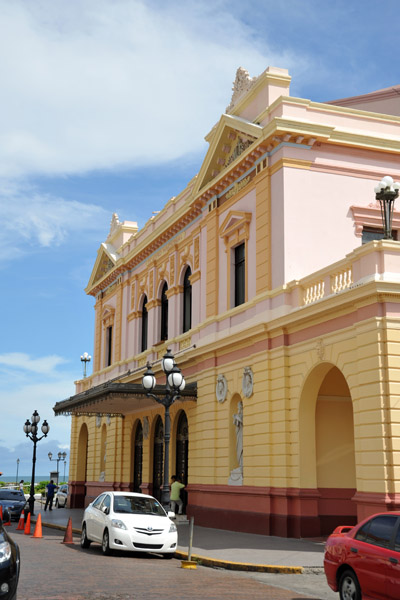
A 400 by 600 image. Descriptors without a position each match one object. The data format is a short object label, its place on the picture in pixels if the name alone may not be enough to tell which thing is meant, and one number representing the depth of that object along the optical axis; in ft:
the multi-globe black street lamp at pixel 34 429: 102.42
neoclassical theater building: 54.60
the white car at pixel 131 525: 51.83
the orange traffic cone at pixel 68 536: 63.52
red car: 28.96
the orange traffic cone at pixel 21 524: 80.18
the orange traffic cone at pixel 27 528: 74.95
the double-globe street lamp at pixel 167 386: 62.13
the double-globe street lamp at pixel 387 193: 58.59
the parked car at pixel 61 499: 141.08
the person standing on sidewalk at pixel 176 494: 86.38
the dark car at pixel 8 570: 25.96
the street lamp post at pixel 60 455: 215.74
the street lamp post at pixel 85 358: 156.25
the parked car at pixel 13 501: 98.79
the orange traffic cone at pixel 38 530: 69.20
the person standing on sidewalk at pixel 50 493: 123.69
